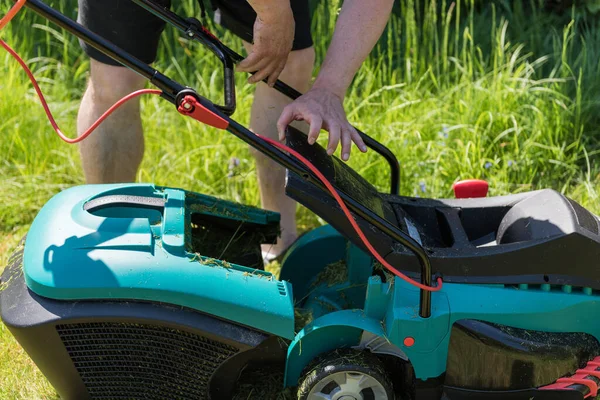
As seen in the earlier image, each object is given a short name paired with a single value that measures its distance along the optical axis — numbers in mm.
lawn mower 2570
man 2640
